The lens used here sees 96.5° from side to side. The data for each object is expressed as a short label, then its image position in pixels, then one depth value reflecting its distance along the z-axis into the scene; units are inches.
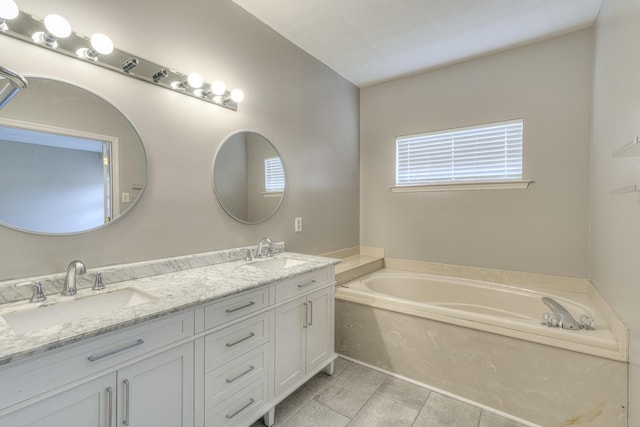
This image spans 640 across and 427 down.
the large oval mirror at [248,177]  75.7
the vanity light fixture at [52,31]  45.9
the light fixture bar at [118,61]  45.4
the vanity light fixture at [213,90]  70.2
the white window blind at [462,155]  100.6
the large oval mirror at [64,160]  44.8
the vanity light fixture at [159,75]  61.0
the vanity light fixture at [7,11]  41.9
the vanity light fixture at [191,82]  65.7
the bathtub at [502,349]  58.8
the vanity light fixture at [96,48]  50.6
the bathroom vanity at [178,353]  32.1
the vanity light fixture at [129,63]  56.3
